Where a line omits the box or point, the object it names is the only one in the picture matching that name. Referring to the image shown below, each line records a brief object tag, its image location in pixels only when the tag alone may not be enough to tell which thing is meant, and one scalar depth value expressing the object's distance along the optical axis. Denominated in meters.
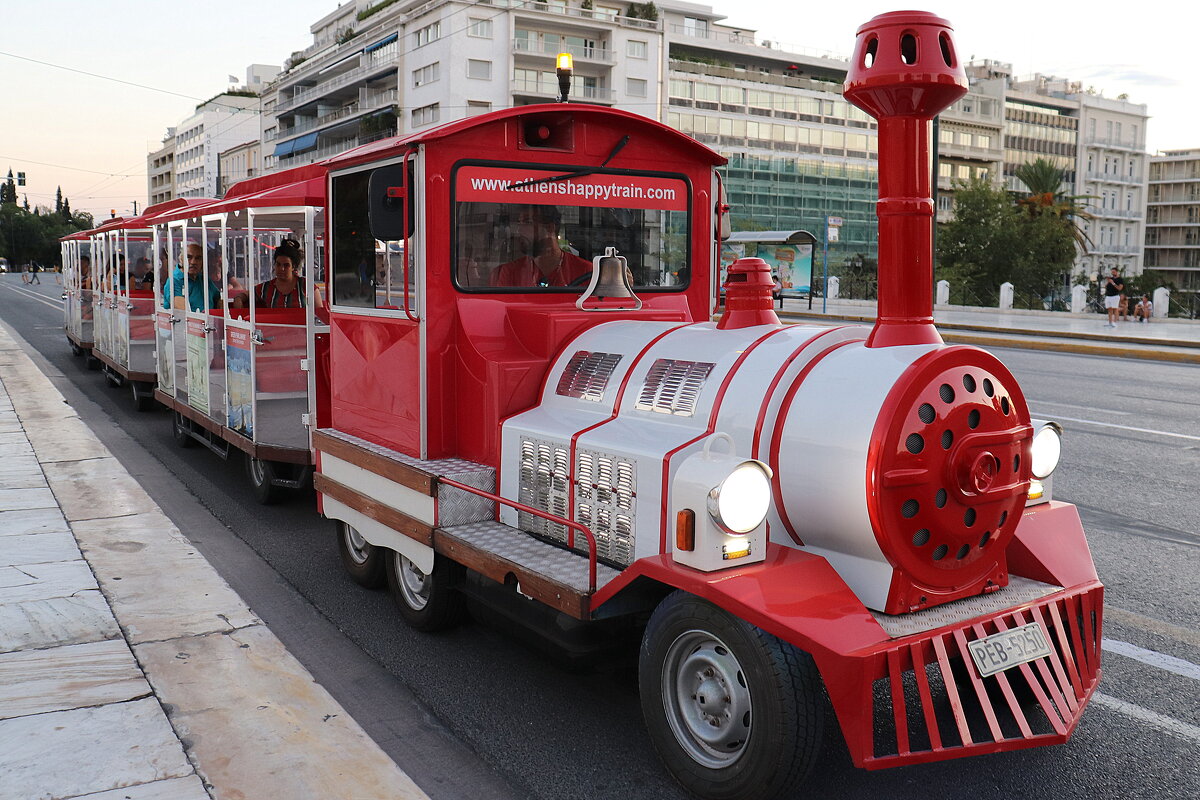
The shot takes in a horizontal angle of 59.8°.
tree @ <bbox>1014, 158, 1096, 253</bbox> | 62.44
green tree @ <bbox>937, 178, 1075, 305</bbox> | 54.81
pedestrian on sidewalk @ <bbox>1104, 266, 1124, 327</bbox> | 32.16
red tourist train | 3.38
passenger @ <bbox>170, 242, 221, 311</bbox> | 10.42
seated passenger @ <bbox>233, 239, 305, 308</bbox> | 8.89
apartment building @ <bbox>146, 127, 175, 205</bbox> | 152.38
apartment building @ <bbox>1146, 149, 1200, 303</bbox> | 129.62
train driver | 5.27
